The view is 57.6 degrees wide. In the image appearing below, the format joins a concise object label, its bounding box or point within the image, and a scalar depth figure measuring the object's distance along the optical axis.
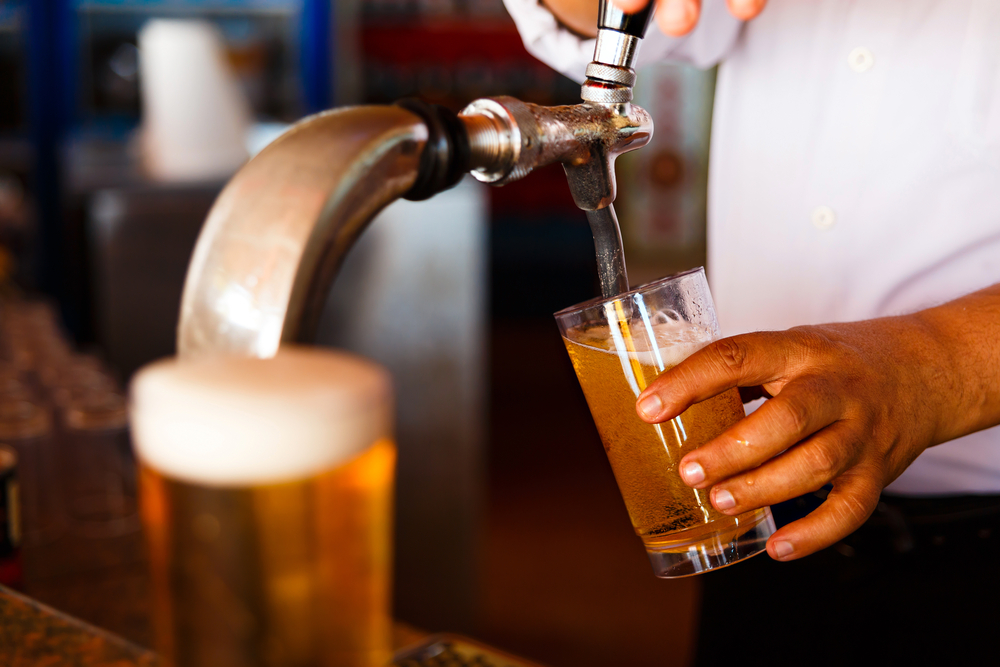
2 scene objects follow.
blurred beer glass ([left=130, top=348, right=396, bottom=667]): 0.34
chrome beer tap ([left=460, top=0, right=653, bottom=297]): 0.52
